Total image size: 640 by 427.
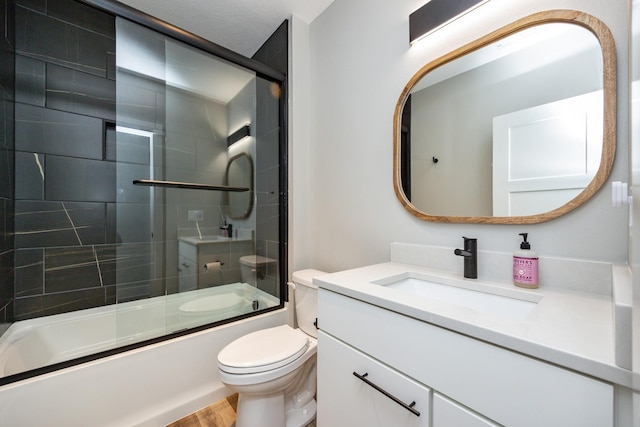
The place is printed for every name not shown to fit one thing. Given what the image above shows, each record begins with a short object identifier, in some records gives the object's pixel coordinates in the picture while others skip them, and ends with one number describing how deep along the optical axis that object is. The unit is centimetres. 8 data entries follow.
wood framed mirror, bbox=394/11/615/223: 80
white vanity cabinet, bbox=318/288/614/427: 45
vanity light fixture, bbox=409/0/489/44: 106
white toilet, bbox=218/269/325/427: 108
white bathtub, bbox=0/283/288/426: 108
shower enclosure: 150
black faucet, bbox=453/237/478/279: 98
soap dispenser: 84
